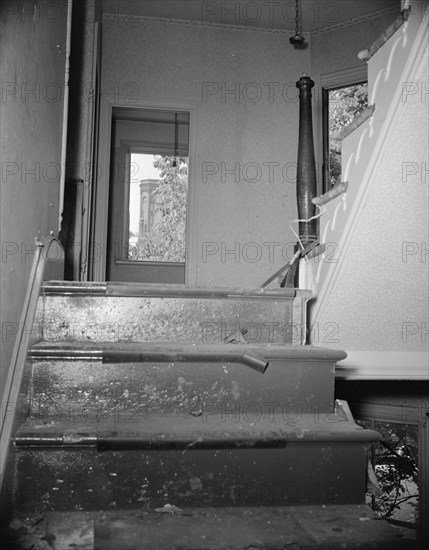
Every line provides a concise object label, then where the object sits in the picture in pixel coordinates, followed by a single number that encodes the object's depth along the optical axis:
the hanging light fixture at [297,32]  3.76
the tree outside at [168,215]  6.77
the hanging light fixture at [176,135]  6.52
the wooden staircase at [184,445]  1.22
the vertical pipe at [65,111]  2.32
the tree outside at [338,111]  4.43
